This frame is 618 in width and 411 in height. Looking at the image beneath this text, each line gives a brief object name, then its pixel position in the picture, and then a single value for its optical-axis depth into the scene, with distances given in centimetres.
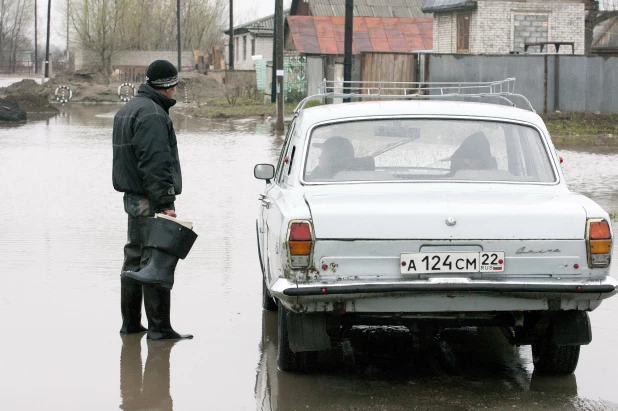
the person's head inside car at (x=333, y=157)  620
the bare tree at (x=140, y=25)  7625
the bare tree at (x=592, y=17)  4219
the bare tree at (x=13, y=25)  13988
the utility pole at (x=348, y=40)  2669
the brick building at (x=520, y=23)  4031
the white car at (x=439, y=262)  523
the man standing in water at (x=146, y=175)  645
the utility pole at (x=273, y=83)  4370
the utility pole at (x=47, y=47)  7485
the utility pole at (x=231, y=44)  6500
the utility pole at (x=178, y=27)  7320
